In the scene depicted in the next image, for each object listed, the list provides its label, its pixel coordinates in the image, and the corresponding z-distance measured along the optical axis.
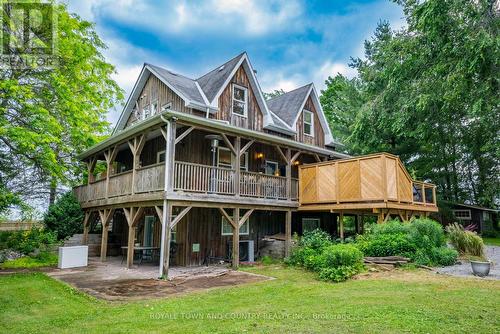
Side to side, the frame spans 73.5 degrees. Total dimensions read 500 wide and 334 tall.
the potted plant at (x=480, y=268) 8.79
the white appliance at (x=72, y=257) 11.97
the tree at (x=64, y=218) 15.66
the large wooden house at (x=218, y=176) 11.20
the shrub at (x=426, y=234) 10.77
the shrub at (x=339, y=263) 9.02
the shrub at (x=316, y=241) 11.39
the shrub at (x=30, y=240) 13.24
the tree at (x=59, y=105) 13.45
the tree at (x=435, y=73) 9.20
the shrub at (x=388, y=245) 10.55
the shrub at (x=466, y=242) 12.94
